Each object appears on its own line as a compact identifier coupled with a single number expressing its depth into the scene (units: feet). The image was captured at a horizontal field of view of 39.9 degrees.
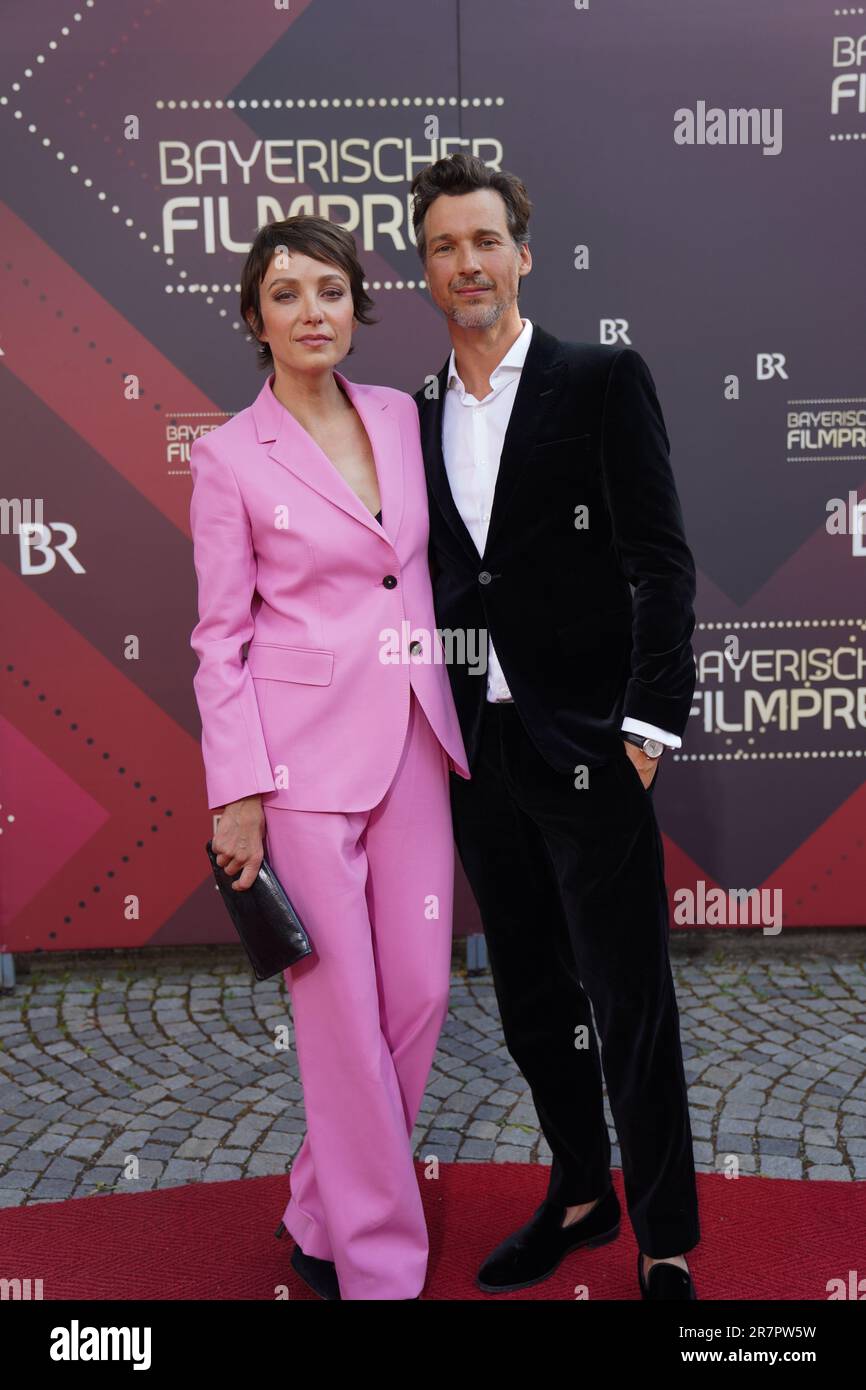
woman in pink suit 8.36
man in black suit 8.47
